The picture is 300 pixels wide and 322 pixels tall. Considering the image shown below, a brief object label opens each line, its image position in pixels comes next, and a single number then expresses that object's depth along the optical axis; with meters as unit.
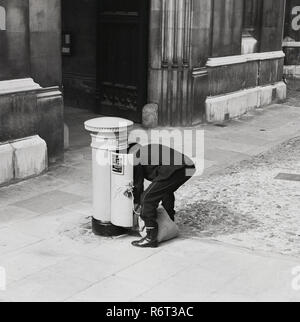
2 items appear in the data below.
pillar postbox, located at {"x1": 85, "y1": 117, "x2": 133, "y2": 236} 6.88
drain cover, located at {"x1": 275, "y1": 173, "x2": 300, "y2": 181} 9.63
